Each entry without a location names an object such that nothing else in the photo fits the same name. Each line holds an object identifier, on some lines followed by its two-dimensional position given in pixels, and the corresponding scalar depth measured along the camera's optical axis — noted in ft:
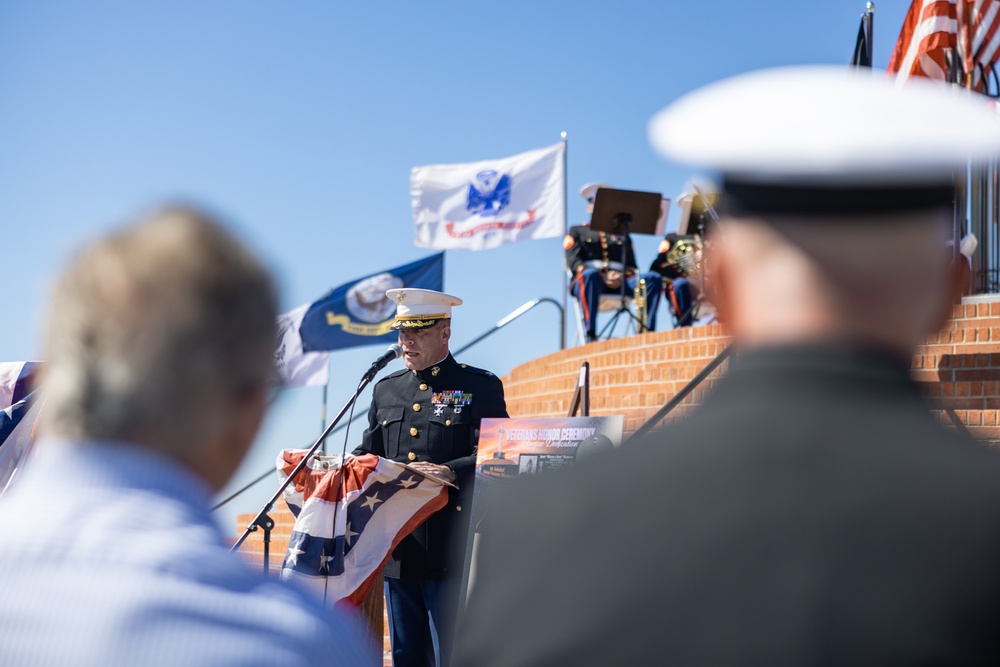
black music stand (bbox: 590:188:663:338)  36.27
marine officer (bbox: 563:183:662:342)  36.68
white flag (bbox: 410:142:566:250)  43.78
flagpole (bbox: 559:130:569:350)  38.19
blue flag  41.78
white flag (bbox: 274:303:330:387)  41.86
